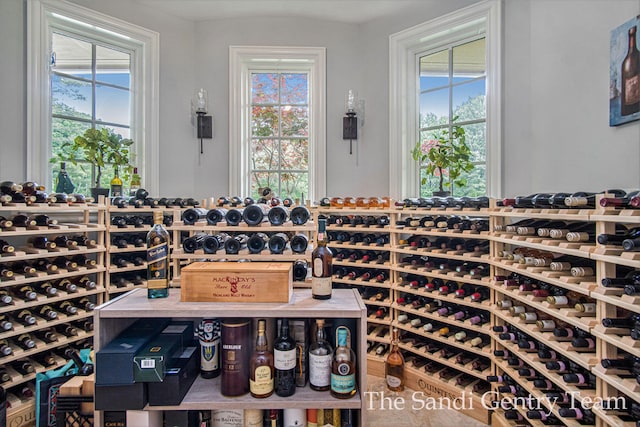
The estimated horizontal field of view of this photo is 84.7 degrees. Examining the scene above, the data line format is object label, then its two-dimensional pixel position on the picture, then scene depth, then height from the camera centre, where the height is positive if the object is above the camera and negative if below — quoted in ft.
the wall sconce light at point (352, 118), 11.79 +3.20
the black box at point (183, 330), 5.10 -1.74
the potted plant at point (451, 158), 9.39 +1.47
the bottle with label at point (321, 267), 5.01 -0.80
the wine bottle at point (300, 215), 6.18 -0.05
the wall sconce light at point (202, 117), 11.96 +3.30
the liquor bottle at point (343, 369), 4.60 -2.08
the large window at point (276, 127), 12.49 +3.07
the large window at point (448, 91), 9.41 +3.70
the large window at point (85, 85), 9.30 +3.88
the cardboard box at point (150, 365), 4.42 -1.93
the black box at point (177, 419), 4.74 -2.79
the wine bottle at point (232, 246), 5.91 -0.57
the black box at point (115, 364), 4.39 -1.90
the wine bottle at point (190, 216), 6.20 -0.06
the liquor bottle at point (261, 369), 4.64 -2.08
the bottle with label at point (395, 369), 9.27 -4.17
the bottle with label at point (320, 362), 4.75 -2.04
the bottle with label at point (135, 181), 10.71 +0.96
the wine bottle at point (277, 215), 6.22 -0.05
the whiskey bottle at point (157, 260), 5.02 -0.70
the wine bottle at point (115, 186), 10.42 +0.78
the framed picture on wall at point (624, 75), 5.70 +2.33
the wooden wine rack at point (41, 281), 7.34 -1.70
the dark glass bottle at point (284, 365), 4.65 -2.04
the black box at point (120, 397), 4.43 -2.35
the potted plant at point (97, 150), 9.77 +1.79
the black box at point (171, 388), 4.55 -2.29
